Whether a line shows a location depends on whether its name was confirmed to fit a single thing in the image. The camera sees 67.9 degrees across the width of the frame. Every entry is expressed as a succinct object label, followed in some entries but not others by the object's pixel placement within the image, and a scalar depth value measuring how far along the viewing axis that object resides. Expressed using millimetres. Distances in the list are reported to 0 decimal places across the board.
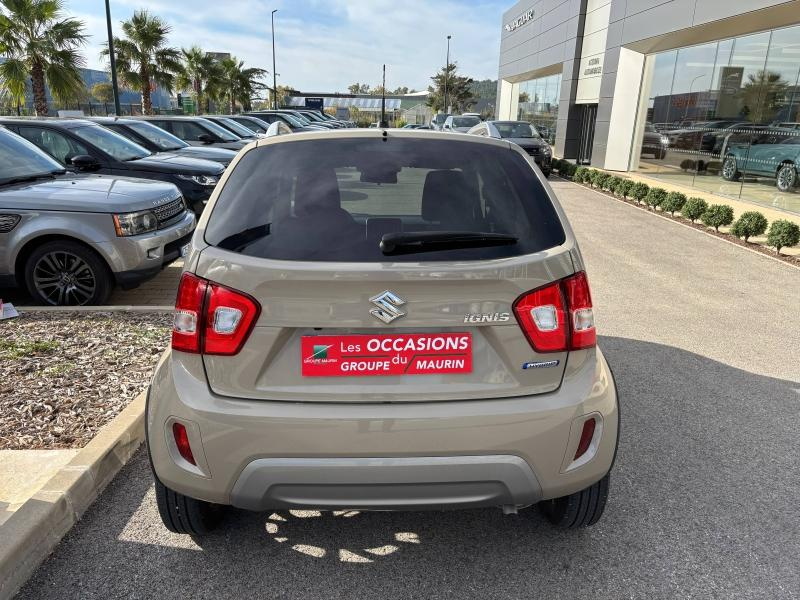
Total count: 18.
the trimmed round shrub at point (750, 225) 9609
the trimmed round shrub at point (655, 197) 12969
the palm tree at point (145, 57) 29234
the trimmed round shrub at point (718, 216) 10516
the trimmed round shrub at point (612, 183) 15524
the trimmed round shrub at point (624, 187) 14633
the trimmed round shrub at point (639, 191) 13789
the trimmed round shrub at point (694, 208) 11266
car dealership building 12812
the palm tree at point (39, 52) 18688
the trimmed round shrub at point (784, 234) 8734
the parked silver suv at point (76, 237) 5387
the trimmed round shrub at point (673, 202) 12172
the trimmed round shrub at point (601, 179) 16391
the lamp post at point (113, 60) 19531
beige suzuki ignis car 2041
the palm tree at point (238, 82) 48869
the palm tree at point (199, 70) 40772
